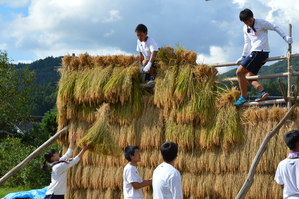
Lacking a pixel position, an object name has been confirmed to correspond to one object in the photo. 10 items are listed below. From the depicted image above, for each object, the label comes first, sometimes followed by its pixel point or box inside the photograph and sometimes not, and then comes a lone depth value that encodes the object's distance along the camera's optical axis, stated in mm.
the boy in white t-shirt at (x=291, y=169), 5547
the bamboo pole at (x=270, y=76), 7375
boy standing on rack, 7617
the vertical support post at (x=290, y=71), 7339
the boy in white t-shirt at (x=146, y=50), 8555
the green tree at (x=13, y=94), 23438
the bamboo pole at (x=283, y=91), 6941
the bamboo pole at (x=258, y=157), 6762
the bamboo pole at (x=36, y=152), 9289
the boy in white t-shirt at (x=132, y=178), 6550
